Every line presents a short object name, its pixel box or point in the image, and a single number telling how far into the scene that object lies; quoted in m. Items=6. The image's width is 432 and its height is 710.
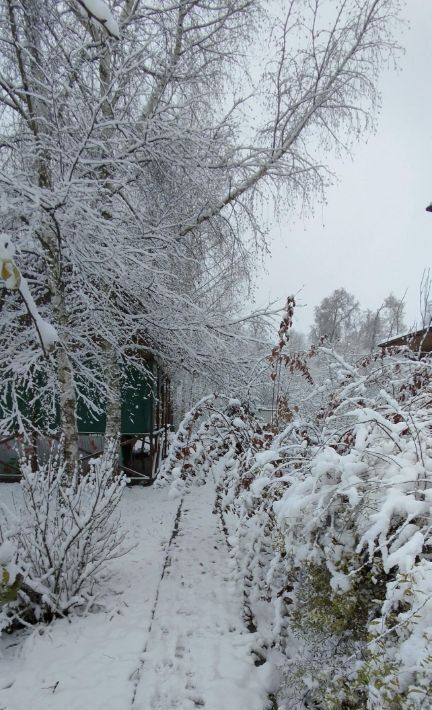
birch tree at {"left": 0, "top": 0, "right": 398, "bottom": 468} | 5.72
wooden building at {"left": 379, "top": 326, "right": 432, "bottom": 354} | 11.54
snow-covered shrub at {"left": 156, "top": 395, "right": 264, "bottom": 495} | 4.54
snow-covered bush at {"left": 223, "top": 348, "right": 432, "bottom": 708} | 1.64
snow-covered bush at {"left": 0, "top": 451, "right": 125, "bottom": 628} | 3.85
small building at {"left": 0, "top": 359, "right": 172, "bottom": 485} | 10.47
